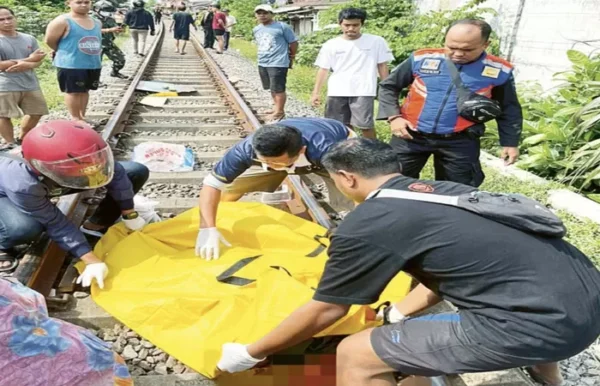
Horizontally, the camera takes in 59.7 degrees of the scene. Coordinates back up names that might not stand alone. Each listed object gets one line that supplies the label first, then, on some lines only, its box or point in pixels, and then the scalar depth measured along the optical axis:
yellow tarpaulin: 2.29
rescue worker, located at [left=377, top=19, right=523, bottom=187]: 3.20
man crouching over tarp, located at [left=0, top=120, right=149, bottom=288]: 2.57
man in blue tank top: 5.79
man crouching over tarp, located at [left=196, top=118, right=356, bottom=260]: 2.84
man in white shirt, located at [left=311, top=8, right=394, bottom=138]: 5.43
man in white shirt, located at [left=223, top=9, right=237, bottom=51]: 18.17
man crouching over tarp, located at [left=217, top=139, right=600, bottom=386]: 1.67
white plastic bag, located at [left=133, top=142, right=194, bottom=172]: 4.75
